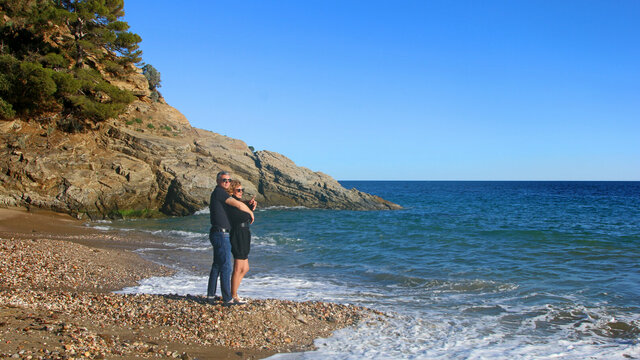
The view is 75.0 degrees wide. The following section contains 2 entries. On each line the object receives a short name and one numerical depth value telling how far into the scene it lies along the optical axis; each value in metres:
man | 6.77
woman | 6.83
